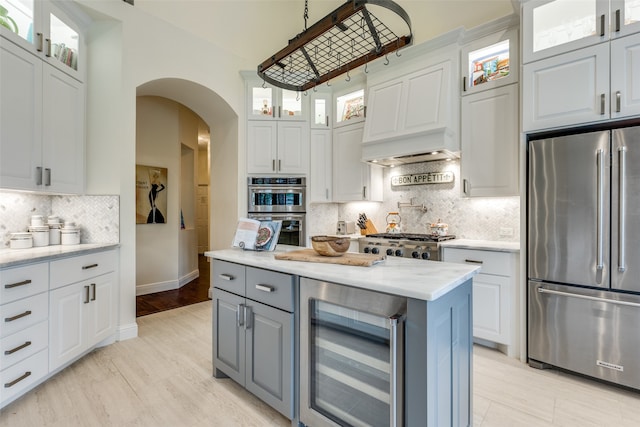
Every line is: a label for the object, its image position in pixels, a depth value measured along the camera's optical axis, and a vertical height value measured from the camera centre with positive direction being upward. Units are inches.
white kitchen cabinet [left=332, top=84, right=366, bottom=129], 155.8 +60.4
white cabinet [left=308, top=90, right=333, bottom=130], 165.3 +59.1
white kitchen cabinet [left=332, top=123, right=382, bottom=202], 154.3 +22.3
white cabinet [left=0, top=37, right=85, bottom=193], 85.7 +28.4
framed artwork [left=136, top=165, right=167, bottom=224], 174.1 +11.0
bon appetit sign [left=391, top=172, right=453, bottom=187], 137.1 +17.0
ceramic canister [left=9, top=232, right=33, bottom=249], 98.0 -9.4
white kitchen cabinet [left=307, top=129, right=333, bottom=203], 165.6 +25.7
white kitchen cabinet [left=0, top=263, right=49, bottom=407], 72.9 -30.2
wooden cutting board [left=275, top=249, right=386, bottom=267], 63.2 -10.3
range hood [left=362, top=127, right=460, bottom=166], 118.1 +27.7
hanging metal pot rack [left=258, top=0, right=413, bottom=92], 56.1 +37.9
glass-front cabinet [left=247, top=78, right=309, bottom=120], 161.8 +60.8
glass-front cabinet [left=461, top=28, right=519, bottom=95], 108.7 +59.1
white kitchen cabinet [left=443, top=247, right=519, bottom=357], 101.3 -29.4
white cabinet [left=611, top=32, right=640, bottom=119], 79.6 +37.3
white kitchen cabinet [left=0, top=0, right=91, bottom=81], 91.1 +60.8
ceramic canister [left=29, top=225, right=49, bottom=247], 103.1 -7.8
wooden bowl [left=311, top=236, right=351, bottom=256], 69.6 -7.6
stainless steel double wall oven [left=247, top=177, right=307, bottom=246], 162.9 +5.5
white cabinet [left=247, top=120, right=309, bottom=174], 161.8 +36.1
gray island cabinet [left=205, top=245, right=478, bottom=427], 46.2 -24.1
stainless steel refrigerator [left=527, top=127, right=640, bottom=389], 79.9 -11.4
